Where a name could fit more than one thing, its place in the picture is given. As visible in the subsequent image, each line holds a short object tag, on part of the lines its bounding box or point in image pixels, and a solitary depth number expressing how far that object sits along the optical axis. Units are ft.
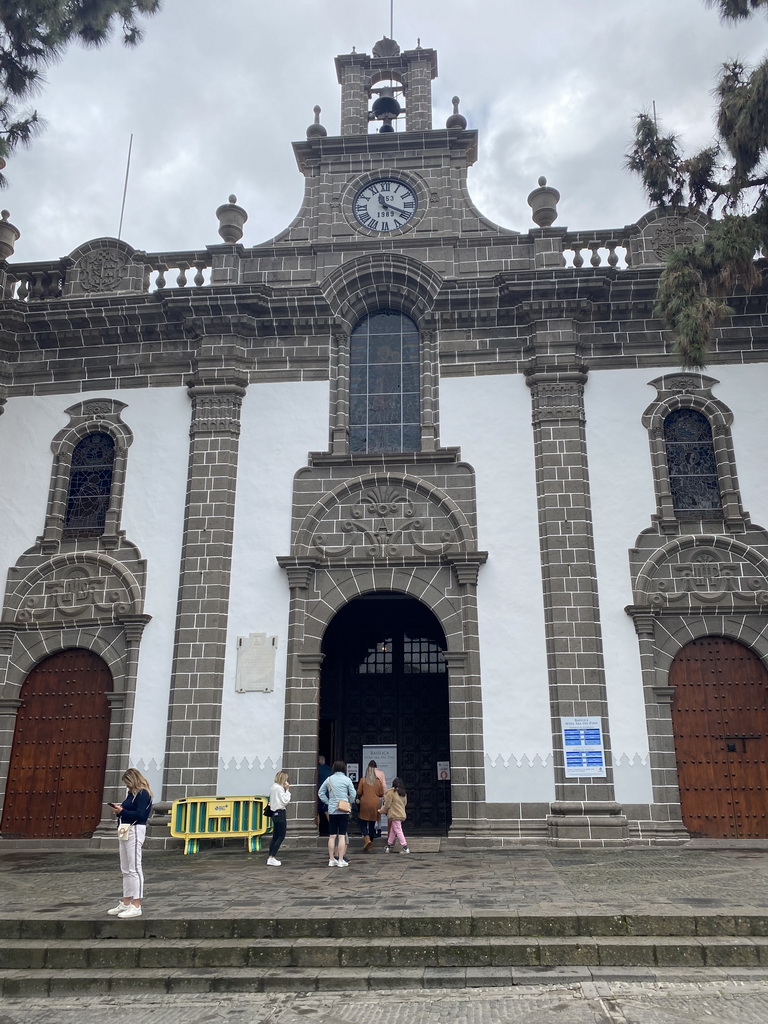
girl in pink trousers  42.32
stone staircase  23.63
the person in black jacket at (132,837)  27.04
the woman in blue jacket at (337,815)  37.47
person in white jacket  37.99
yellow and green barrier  41.96
